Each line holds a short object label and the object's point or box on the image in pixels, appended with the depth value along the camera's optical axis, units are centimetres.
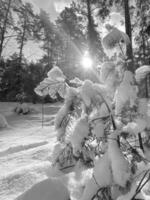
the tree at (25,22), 1409
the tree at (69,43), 1994
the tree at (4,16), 1309
